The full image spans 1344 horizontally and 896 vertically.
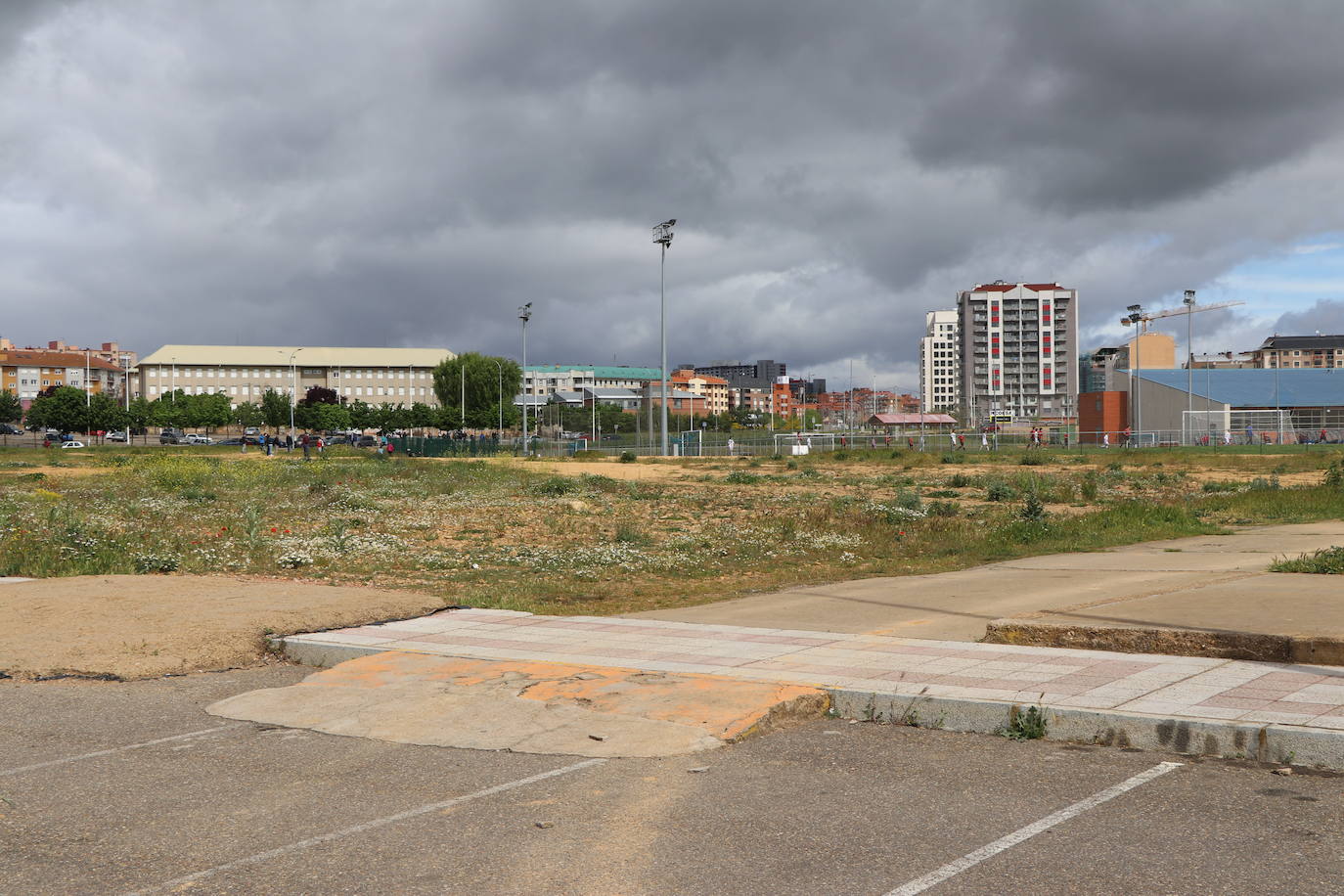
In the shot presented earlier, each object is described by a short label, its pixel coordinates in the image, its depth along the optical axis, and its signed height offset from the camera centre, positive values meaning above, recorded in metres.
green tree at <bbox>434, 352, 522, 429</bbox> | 148.75 +6.93
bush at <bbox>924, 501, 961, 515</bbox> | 27.86 -1.87
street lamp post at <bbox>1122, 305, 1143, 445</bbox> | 99.00 +4.15
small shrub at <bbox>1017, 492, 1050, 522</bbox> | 23.58 -1.59
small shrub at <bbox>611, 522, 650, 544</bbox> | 21.53 -1.95
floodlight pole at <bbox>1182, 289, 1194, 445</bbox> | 90.38 +6.44
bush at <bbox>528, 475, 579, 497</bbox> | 35.22 -1.63
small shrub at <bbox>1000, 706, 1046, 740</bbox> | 7.08 -1.85
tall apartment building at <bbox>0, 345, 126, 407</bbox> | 198.00 +11.69
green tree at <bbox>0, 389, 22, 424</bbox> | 151.38 +4.20
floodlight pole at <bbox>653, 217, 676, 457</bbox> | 66.44 +12.27
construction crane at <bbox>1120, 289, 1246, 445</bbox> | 92.03 +8.49
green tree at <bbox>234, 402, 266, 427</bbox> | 155.38 +3.17
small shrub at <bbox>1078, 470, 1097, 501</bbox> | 32.62 -1.59
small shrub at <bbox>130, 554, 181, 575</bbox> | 16.31 -1.85
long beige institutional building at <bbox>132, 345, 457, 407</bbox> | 183.50 +11.30
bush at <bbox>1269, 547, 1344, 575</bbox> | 13.65 -1.62
